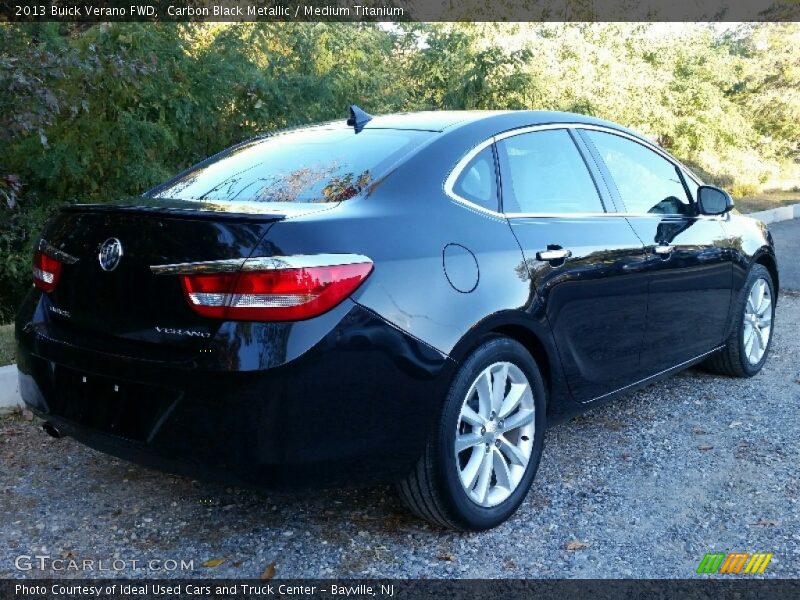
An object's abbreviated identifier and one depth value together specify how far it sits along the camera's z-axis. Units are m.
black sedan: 2.59
